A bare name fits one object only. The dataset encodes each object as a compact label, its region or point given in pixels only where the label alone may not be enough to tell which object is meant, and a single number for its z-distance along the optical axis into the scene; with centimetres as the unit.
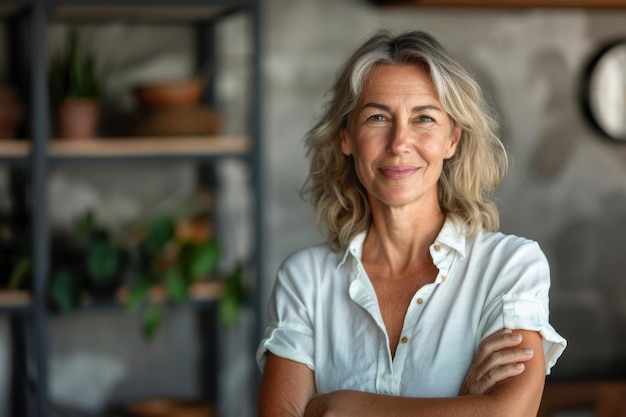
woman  182
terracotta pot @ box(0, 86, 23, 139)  379
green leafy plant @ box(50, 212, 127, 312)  374
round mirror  459
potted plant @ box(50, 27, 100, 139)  386
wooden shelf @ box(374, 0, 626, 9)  424
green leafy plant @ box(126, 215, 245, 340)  383
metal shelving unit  370
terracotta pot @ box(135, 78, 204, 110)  390
